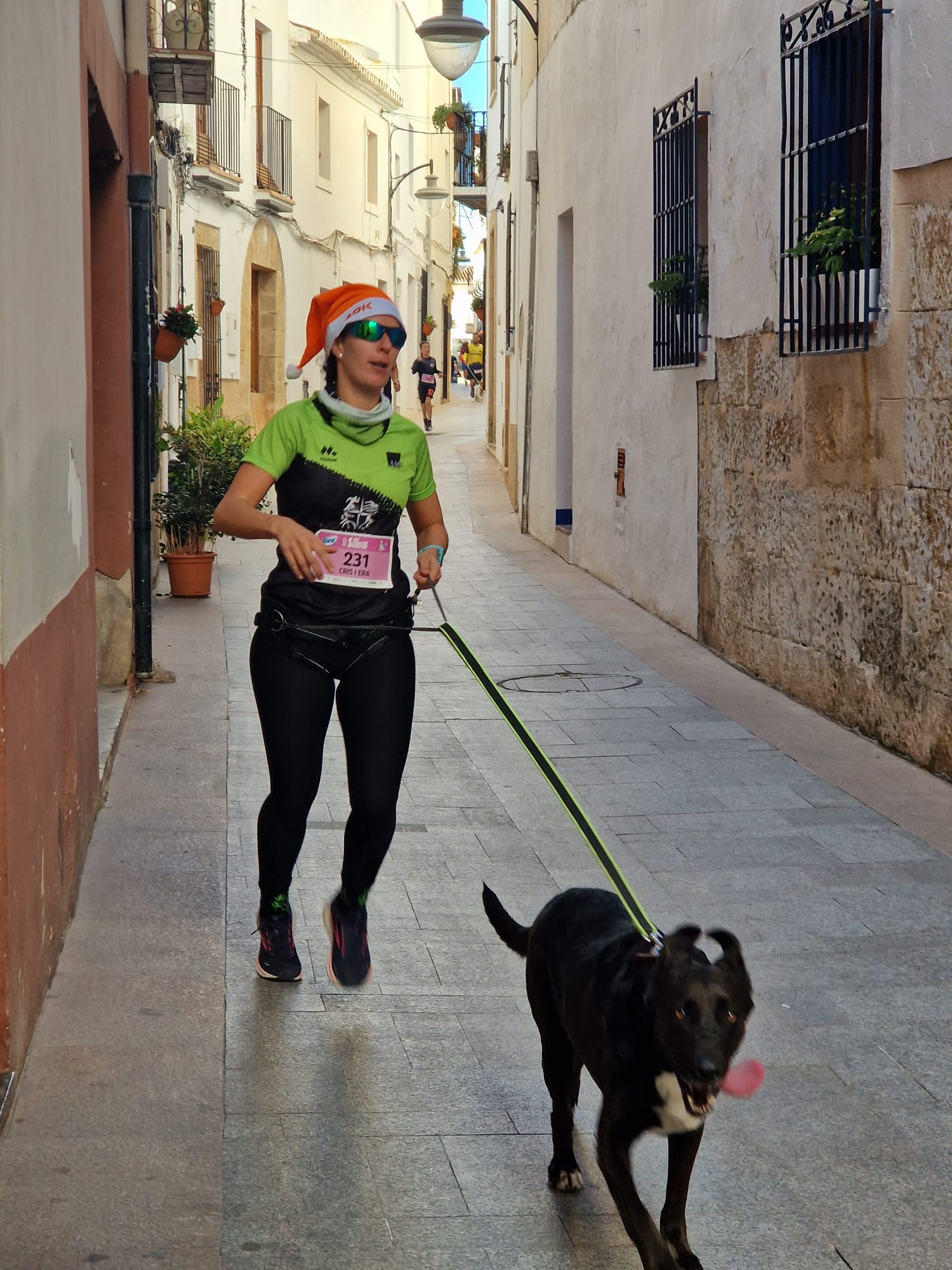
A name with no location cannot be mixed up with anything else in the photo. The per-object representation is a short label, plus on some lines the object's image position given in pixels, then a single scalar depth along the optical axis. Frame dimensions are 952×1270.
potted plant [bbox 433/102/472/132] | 29.02
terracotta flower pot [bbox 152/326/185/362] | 10.60
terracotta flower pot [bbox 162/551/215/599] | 11.51
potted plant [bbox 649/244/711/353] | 9.83
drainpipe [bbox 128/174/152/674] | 8.12
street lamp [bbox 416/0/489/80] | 14.71
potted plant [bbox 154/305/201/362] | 10.56
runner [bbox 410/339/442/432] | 32.12
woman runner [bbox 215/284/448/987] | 3.85
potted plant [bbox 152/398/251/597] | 11.52
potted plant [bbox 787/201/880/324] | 6.98
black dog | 2.43
